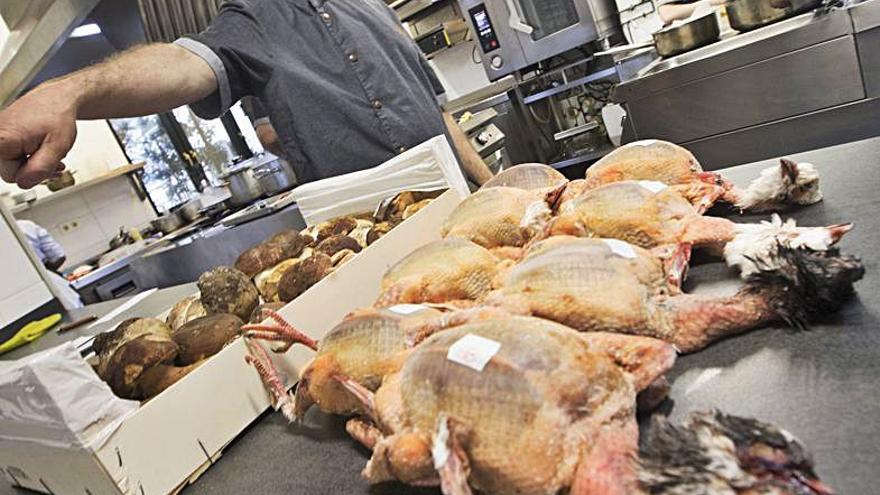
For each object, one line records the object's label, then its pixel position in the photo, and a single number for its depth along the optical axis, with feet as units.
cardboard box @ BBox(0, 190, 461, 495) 2.92
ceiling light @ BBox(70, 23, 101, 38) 18.67
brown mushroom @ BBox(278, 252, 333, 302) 4.13
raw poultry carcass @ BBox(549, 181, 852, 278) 3.02
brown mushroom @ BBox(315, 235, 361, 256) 4.67
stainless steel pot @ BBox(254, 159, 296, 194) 12.48
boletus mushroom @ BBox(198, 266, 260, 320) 4.23
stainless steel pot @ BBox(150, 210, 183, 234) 16.90
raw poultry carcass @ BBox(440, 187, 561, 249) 3.58
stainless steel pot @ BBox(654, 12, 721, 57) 9.67
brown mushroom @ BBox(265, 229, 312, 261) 5.15
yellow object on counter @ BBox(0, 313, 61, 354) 8.03
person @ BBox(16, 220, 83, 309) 16.61
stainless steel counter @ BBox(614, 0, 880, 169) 8.28
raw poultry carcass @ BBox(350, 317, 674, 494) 1.90
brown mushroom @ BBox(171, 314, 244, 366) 3.70
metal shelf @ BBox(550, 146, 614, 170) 13.43
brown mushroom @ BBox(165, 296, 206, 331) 4.47
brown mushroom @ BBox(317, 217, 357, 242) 5.32
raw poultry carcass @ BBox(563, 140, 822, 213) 3.39
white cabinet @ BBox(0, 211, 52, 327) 10.57
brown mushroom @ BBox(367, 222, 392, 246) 4.74
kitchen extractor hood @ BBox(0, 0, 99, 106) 8.57
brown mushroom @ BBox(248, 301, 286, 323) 3.81
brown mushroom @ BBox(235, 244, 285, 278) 5.01
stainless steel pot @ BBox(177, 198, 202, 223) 16.62
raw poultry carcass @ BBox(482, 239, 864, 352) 2.32
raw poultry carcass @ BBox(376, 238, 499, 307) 3.19
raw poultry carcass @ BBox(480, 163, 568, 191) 4.37
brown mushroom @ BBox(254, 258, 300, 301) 4.59
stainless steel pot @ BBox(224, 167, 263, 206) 12.95
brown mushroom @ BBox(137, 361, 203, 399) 3.41
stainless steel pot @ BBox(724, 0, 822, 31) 8.67
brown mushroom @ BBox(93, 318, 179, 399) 3.38
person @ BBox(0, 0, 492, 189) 6.11
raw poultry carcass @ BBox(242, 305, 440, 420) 2.71
